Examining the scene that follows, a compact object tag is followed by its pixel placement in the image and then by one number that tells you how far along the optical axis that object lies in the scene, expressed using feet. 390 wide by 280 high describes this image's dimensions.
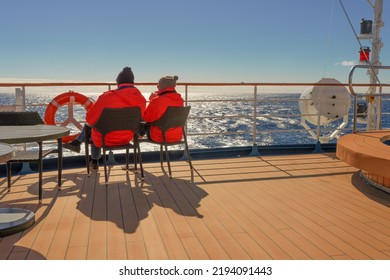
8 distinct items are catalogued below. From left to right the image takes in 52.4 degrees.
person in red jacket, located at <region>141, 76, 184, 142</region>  10.51
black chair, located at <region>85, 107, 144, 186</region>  9.26
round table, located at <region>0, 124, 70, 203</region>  6.66
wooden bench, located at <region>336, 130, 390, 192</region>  8.75
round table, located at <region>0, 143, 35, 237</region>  6.57
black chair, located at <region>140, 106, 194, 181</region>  10.23
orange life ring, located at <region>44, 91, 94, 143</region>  12.22
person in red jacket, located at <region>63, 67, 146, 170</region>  9.75
